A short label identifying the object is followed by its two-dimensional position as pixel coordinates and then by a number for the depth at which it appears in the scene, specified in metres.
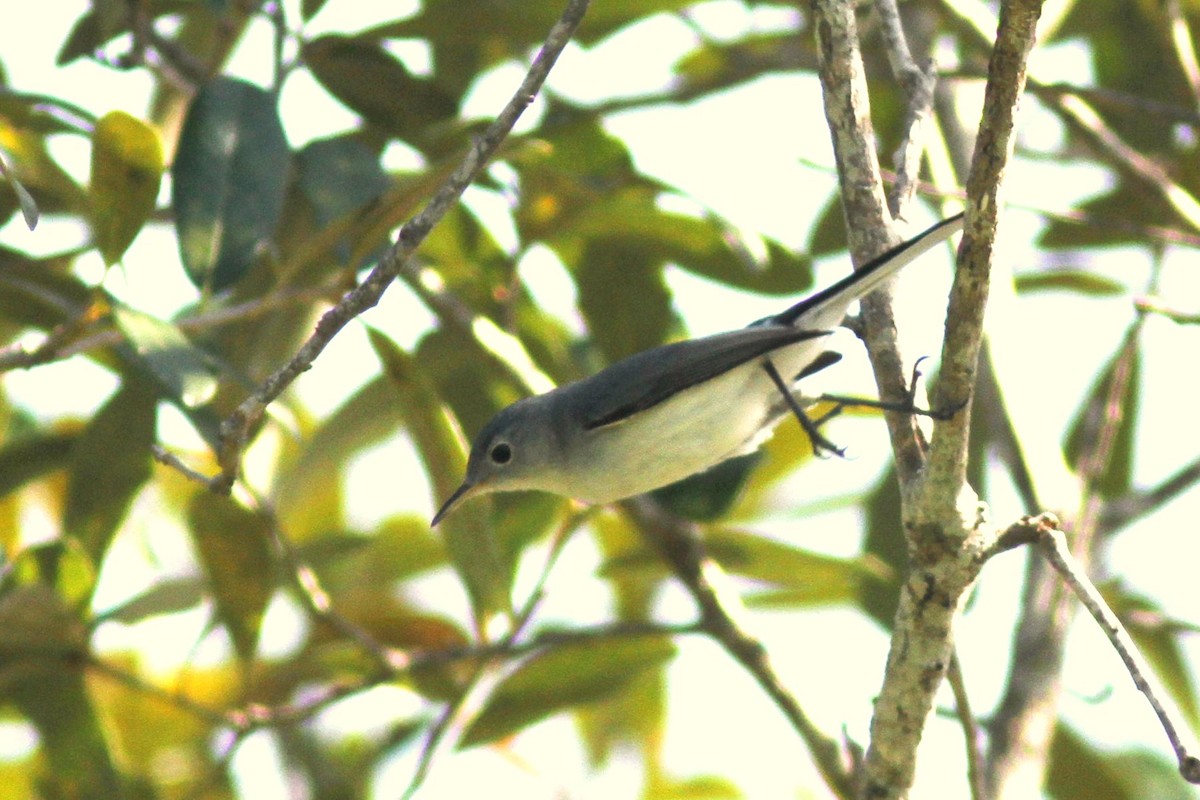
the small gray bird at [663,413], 5.69
